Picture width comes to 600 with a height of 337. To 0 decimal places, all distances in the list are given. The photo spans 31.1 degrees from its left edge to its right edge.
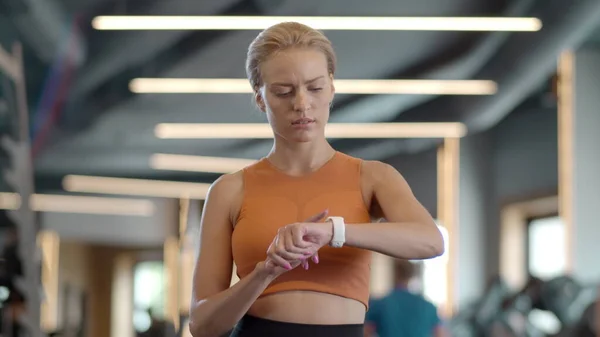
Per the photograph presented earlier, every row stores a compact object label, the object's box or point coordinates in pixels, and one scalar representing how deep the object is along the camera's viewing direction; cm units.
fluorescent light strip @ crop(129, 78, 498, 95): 837
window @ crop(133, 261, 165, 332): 1560
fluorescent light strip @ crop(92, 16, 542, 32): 642
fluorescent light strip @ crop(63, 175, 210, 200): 1396
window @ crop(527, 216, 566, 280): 967
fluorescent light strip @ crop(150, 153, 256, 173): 1227
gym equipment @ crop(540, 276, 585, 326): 693
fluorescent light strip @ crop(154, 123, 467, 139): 1027
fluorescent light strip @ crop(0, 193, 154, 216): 1488
